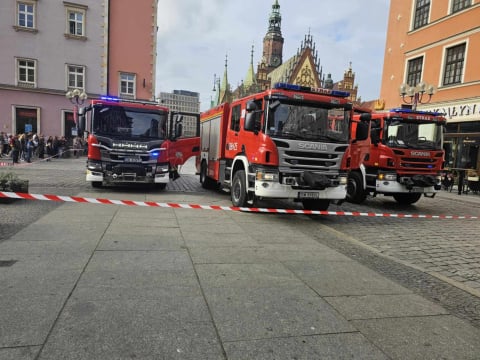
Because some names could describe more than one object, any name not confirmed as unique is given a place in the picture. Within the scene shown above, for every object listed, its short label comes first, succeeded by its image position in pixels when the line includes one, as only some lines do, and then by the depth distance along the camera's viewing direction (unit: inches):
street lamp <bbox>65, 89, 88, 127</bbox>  955.5
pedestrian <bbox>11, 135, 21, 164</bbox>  790.5
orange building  741.3
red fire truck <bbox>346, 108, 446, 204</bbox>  412.2
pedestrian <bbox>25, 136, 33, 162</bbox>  858.8
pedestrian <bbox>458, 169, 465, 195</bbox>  647.6
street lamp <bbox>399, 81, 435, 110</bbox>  725.9
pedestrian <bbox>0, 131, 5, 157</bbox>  963.4
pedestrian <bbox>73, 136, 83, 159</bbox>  1125.0
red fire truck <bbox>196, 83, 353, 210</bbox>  316.5
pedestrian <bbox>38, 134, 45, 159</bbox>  955.3
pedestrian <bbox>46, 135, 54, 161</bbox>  1028.0
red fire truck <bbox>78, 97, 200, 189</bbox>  430.6
